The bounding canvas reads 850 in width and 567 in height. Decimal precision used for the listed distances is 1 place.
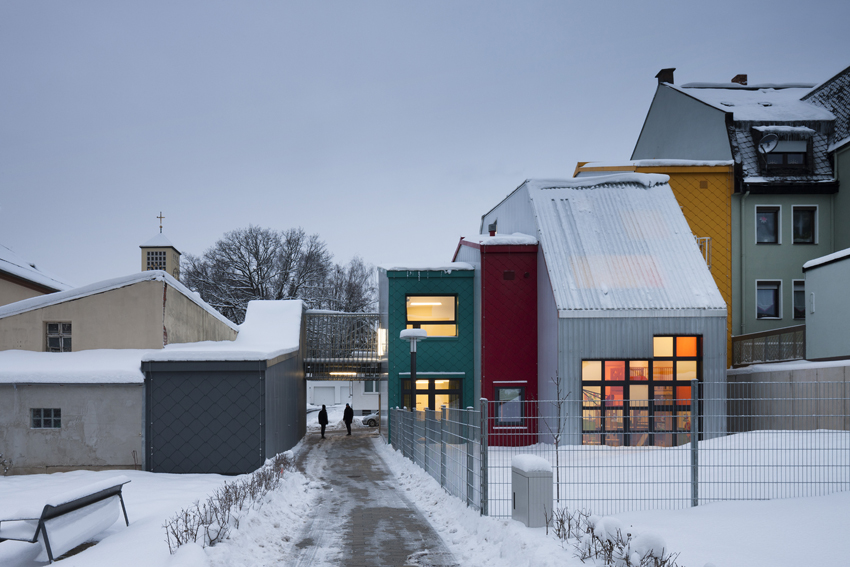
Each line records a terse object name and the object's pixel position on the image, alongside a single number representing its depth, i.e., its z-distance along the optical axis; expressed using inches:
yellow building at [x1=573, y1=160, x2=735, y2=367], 919.0
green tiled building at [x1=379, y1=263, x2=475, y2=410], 892.0
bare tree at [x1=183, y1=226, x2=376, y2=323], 1776.6
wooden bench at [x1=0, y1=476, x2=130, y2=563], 275.7
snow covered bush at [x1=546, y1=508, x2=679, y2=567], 230.2
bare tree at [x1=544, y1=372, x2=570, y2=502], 720.7
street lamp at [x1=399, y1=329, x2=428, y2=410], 709.9
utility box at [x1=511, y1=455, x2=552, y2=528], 306.0
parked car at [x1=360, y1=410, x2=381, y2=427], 1464.1
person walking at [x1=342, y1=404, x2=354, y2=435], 1144.5
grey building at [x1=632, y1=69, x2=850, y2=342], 923.4
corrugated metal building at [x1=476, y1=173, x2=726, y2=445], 753.0
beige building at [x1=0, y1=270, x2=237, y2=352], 601.9
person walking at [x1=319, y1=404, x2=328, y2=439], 1096.6
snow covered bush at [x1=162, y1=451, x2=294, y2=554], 287.1
